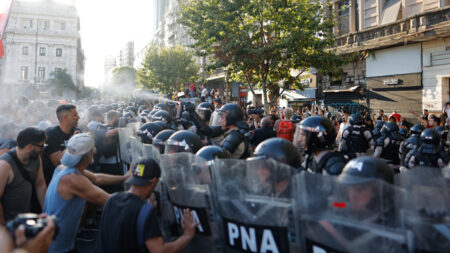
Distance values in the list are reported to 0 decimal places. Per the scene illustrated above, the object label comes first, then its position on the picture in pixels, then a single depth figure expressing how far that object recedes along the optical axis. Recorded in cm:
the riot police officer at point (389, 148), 657
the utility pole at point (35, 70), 6106
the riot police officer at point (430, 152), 486
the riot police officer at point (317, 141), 304
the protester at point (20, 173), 325
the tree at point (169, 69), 3000
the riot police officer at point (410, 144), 538
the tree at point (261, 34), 1189
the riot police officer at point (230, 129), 421
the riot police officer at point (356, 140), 639
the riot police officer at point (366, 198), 166
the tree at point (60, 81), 5747
